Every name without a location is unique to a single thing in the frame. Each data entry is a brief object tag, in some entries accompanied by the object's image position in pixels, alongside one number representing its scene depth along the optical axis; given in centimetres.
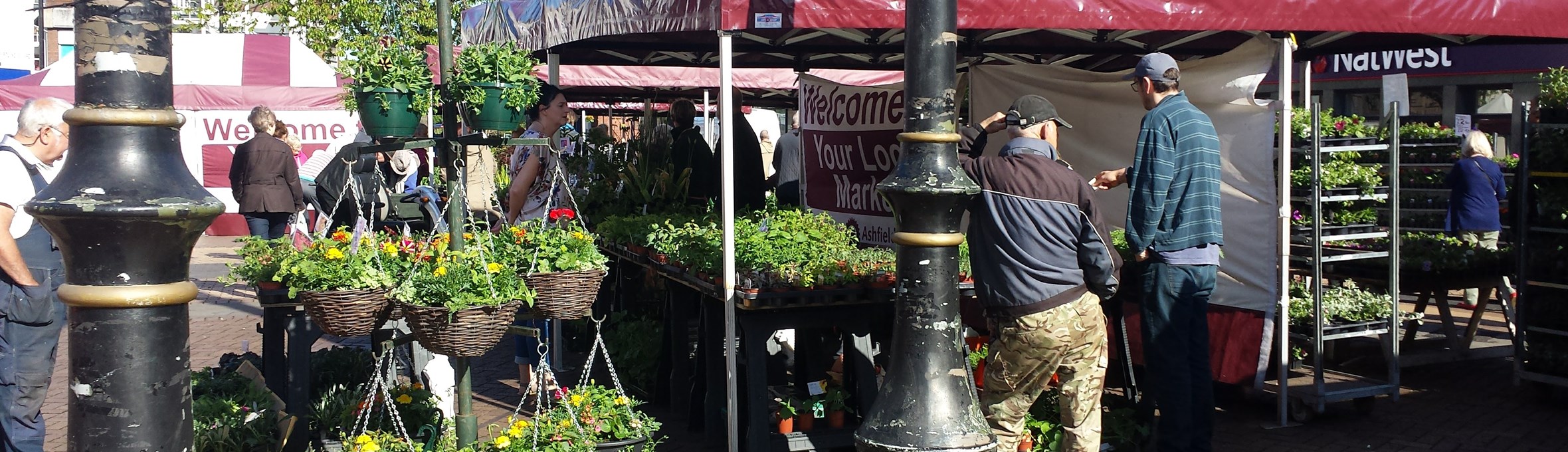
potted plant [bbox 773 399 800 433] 555
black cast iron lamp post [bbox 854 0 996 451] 364
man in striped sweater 502
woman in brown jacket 1061
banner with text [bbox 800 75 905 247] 720
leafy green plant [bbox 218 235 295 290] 493
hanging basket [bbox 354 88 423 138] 433
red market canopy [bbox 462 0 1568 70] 487
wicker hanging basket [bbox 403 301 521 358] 406
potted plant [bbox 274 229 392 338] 409
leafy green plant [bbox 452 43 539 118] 428
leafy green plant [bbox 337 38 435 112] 435
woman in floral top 645
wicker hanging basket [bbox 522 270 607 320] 442
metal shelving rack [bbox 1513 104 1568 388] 663
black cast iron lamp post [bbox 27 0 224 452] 209
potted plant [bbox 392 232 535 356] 406
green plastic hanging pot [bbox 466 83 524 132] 430
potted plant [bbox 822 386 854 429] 566
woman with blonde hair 911
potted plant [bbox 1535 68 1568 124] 646
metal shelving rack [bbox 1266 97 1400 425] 608
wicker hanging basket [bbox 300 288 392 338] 408
